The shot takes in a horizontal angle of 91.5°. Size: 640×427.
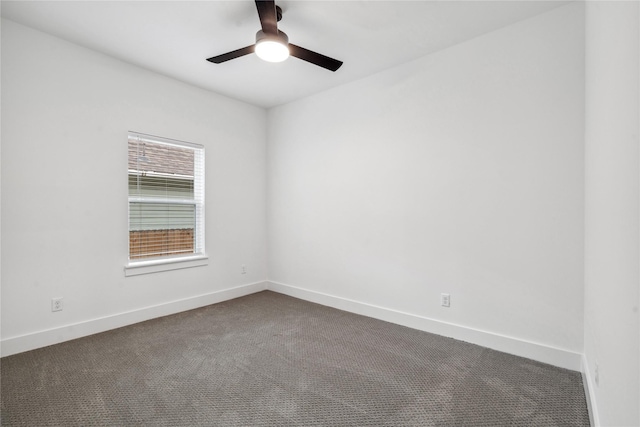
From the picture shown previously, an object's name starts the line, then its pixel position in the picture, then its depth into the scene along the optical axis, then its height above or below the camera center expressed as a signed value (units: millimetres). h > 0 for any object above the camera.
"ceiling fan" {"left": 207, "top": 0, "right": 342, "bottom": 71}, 2137 +1271
